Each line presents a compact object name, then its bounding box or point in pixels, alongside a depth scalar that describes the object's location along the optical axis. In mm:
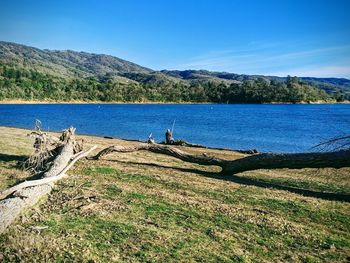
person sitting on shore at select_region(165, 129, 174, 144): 34438
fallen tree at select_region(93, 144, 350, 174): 15099
